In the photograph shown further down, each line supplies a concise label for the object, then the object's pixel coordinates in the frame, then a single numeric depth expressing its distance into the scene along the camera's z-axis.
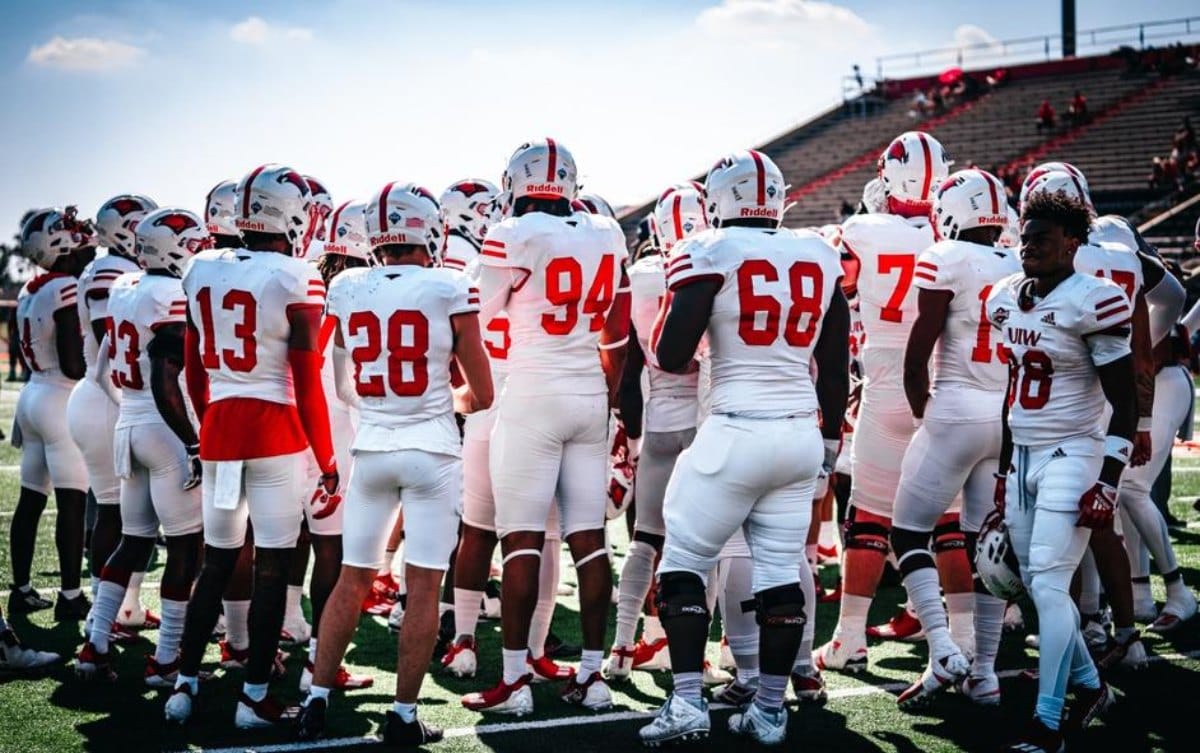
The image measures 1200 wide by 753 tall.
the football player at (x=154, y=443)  5.62
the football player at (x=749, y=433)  4.75
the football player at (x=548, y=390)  5.39
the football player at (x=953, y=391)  5.56
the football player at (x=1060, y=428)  4.54
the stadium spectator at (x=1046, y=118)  31.94
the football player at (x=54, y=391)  7.04
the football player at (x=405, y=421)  4.83
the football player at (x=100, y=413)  6.48
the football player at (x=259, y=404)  5.05
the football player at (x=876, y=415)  6.00
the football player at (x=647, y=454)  5.84
